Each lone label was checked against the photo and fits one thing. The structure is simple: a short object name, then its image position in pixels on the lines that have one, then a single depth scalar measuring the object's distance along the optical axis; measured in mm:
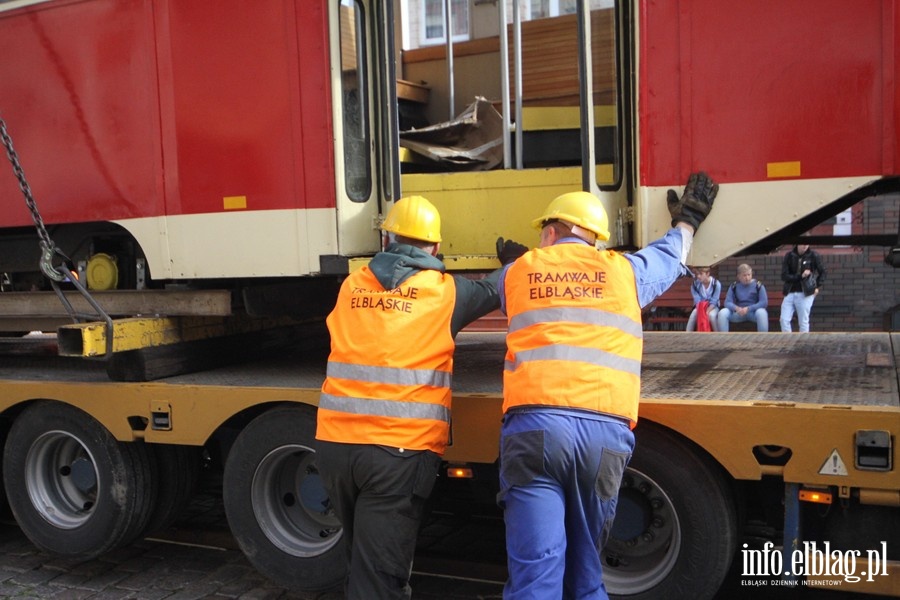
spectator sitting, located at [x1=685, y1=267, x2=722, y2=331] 11711
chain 4637
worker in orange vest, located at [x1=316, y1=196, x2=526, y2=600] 3656
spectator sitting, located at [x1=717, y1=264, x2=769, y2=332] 11312
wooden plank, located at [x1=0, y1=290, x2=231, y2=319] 4945
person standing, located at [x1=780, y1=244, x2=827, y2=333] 11484
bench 13445
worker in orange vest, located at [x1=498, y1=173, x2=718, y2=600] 3279
